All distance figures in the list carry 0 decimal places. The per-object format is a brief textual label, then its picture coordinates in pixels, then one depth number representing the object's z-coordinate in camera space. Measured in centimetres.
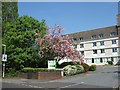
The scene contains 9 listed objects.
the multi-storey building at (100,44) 2960
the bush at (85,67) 1667
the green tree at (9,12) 1935
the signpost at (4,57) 1463
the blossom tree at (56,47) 1554
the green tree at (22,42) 1532
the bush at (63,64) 1671
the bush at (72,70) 1472
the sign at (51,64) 1439
